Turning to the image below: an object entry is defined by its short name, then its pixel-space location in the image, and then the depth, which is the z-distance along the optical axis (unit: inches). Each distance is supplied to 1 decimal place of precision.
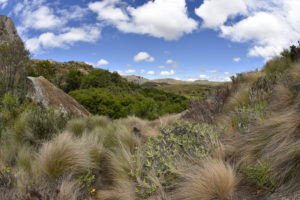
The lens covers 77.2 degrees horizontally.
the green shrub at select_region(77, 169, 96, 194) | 122.0
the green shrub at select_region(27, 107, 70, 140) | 204.0
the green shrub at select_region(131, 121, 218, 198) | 104.6
